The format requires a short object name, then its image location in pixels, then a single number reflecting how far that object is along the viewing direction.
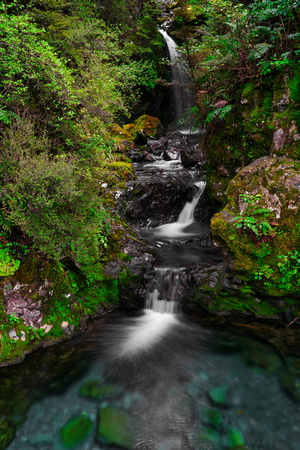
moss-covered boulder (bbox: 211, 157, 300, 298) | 4.32
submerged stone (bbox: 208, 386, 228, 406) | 3.32
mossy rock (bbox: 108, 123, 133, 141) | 13.47
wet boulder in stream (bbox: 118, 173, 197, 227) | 9.11
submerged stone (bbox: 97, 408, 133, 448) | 2.89
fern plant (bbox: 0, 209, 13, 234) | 3.98
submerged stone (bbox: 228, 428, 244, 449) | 2.82
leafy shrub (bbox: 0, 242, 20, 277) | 4.02
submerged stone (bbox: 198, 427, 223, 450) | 2.83
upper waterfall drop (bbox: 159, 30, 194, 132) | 21.88
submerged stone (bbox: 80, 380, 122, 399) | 3.49
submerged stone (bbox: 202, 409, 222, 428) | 3.05
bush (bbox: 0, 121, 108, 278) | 3.87
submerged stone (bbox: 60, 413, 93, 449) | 2.91
